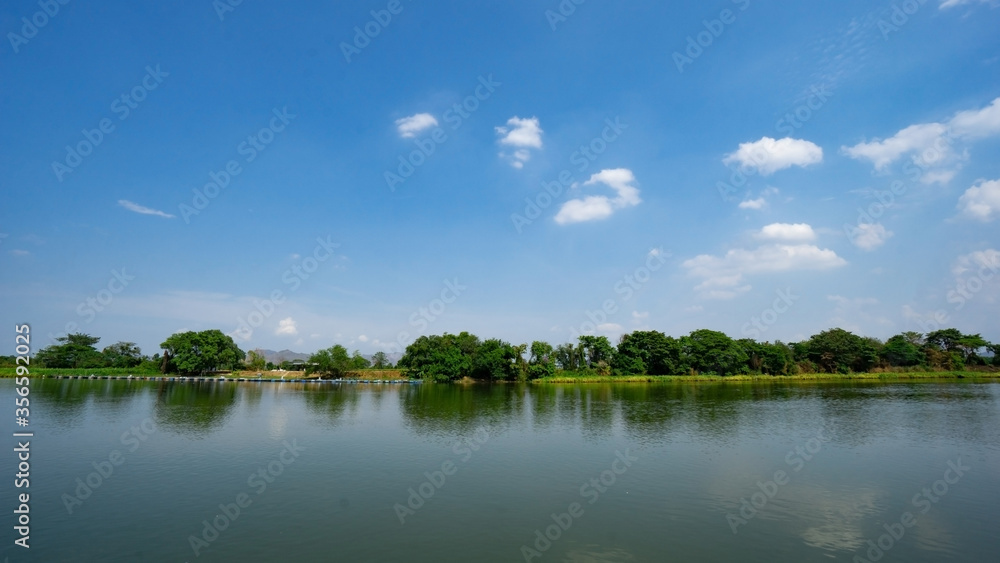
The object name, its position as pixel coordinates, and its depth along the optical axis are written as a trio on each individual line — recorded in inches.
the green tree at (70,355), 3380.9
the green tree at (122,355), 3661.4
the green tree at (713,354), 3149.6
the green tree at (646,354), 3132.4
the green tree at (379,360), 4545.8
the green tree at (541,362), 3056.1
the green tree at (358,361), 3575.3
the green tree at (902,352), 3248.0
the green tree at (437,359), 3080.7
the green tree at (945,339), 3294.8
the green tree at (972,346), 3233.3
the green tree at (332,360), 3410.4
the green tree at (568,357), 3398.1
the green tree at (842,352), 3225.9
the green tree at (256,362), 3962.1
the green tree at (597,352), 3245.6
